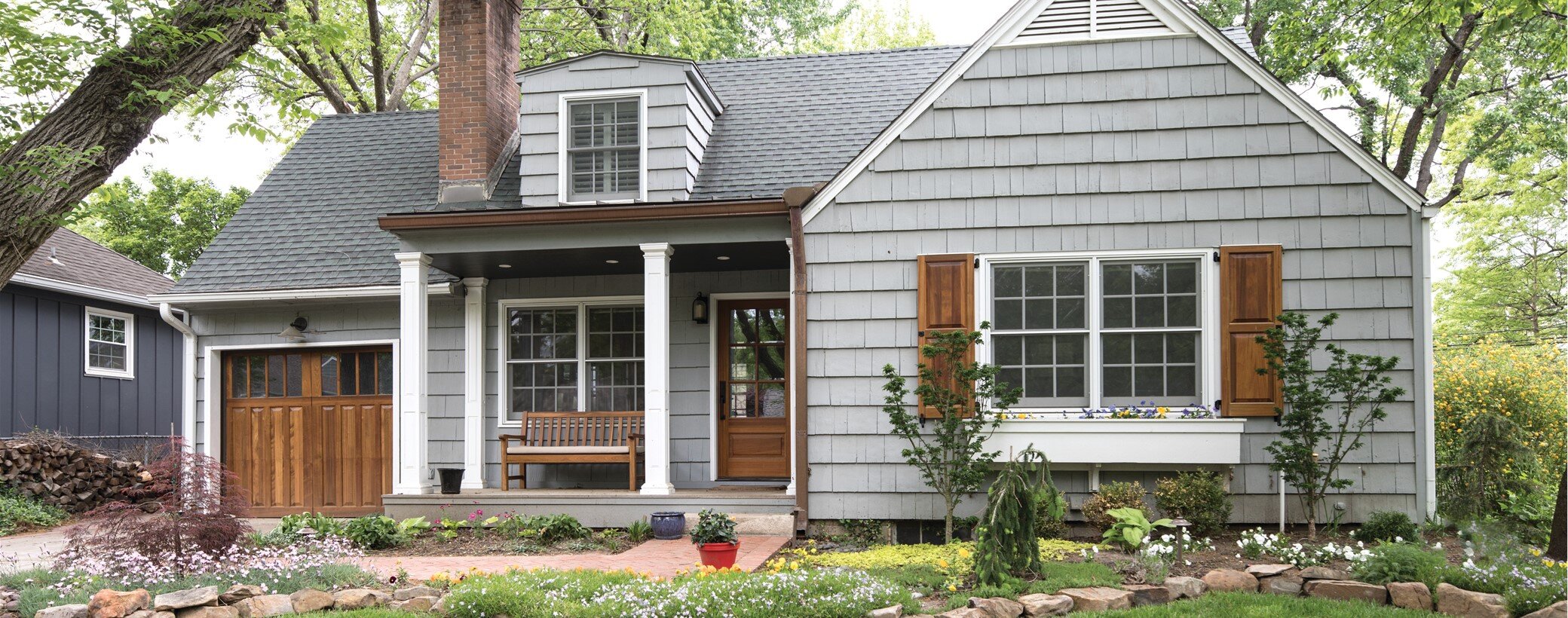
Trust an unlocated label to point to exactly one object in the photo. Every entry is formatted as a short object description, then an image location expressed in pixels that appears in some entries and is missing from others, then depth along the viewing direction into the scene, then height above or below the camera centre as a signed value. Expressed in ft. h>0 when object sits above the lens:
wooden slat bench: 31.94 -3.07
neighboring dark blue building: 44.16 -0.43
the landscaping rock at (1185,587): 19.99 -4.53
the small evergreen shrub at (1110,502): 25.76 -3.85
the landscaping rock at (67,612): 18.42 -4.46
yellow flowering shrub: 32.99 -2.07
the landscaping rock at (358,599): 19.70 -4.59
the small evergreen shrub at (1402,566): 19.65 -4.11
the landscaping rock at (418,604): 19.66 -4.67
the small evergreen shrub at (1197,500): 25.43 -3.75
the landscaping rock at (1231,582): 20.49 -4.53
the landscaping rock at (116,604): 18.53 -4.37
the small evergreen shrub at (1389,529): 24.70 -4.31
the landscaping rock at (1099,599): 19.02 -4.51
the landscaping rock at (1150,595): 19.66 -4.57
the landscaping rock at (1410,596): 19.19 -4.51
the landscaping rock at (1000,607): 18.54 -4.50
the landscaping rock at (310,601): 19.63 -4.59
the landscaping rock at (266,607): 19.35 -4.64
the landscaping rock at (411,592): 20.12 -4.58
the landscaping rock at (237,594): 19.54 -4.45
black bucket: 31.76 -4.03
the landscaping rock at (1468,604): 18.39 -4.49
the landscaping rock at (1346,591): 19.58 -4.55
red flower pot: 22.62 -4.40
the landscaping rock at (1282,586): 20.47 -4.60
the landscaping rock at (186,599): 18.79 -4.38
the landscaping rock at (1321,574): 20.62 -4.41
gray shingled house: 26.43 +1.60
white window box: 25.98 -2.47
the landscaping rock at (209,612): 18.84 -4.58
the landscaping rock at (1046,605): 18.69 -4.51
